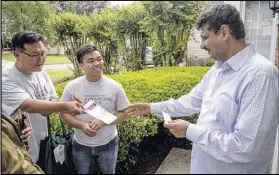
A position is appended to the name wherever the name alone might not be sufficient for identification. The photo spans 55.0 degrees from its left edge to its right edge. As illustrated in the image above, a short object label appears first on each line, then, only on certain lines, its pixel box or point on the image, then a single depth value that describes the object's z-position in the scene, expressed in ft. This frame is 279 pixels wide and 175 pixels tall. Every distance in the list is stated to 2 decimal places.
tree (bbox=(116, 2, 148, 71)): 21.93
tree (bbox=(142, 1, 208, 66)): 22.47
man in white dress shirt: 3.25
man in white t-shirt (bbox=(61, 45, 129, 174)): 6.13
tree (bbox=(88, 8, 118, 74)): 21.38
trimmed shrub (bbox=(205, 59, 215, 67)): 19.03
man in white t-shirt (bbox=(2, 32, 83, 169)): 4.89
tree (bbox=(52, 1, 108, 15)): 84.60
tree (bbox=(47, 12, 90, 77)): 21.56
